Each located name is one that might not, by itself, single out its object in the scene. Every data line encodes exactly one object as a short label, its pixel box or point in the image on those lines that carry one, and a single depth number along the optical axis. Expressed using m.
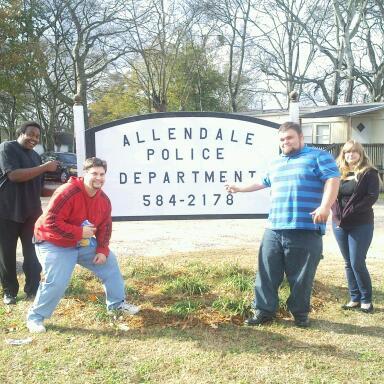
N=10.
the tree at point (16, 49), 17.62
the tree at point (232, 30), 32.84
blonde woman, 4.11
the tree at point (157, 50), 29.44
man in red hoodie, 3.72
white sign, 4.83
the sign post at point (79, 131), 4.70
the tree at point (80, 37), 28.12
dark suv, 17.57
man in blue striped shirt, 3.67
